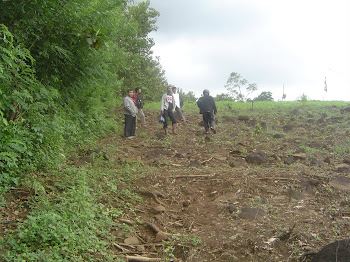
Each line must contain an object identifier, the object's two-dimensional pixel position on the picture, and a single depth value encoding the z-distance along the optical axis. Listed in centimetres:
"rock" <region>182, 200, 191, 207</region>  612
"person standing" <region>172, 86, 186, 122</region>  1300
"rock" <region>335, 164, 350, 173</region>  785
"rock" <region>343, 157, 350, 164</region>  896
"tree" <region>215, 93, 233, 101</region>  3721
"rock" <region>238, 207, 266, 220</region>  545
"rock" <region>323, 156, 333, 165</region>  887
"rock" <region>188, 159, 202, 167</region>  852
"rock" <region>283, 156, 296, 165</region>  884
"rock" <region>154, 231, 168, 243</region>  475
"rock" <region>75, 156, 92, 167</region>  741
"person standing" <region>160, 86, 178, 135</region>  1191
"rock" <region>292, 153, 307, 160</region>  920
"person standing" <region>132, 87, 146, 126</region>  1289
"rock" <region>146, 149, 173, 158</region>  966
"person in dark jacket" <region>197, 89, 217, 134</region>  1239
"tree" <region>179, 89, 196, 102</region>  3603
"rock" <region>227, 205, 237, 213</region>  567
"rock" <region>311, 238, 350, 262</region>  353
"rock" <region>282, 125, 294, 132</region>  1368
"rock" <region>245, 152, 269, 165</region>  896
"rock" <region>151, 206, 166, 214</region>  559
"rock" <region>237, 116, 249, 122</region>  1529
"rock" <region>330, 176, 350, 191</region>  671
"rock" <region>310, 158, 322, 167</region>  865
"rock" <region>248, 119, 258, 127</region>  1455
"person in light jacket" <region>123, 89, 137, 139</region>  1141
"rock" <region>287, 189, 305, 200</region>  634
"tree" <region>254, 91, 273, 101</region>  4334
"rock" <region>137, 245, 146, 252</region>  453
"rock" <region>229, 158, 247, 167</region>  867
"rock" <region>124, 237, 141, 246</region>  464
